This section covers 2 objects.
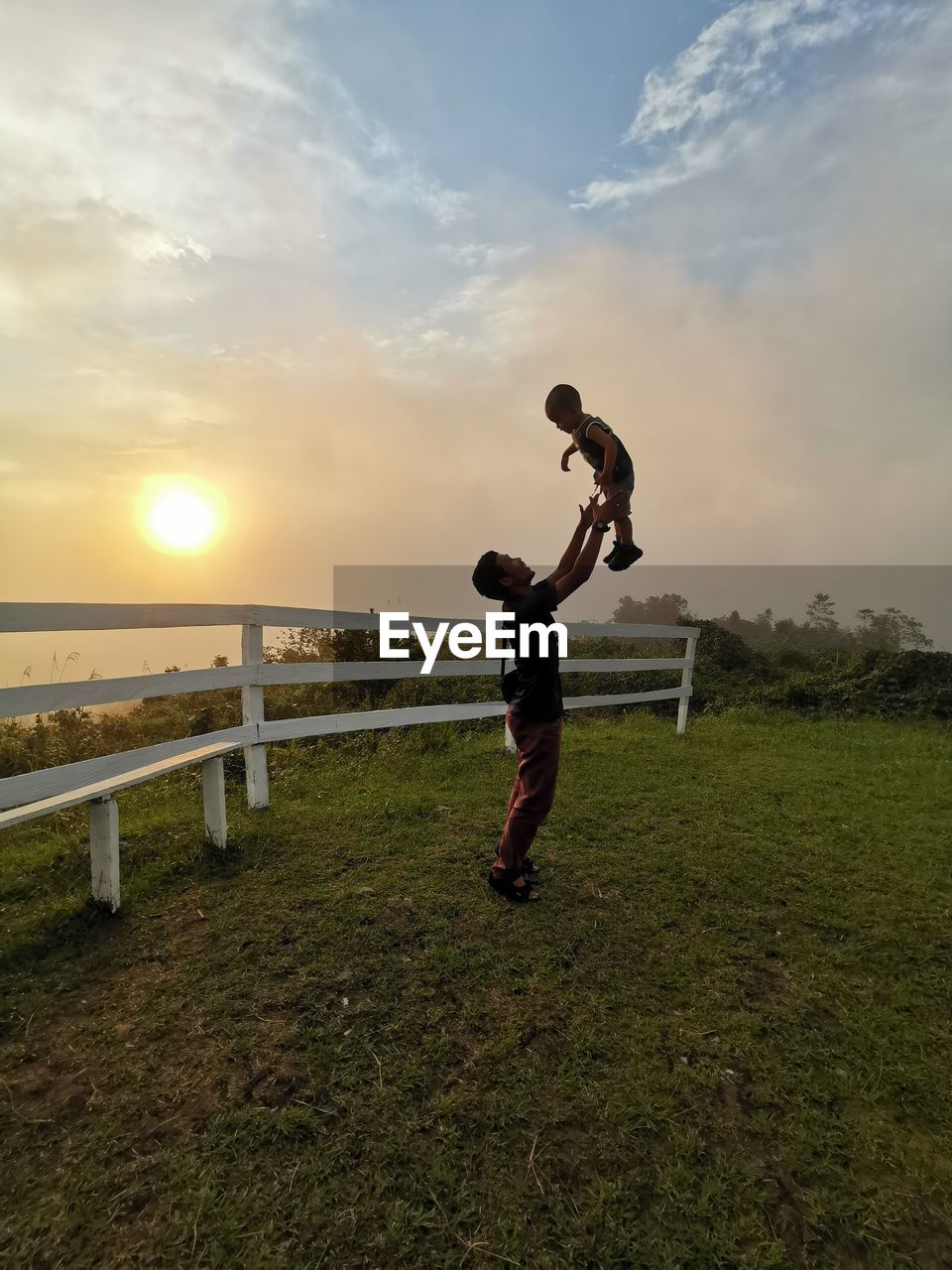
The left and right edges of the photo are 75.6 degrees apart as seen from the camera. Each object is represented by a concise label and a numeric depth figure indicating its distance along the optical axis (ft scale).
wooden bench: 8.88
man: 10.49
